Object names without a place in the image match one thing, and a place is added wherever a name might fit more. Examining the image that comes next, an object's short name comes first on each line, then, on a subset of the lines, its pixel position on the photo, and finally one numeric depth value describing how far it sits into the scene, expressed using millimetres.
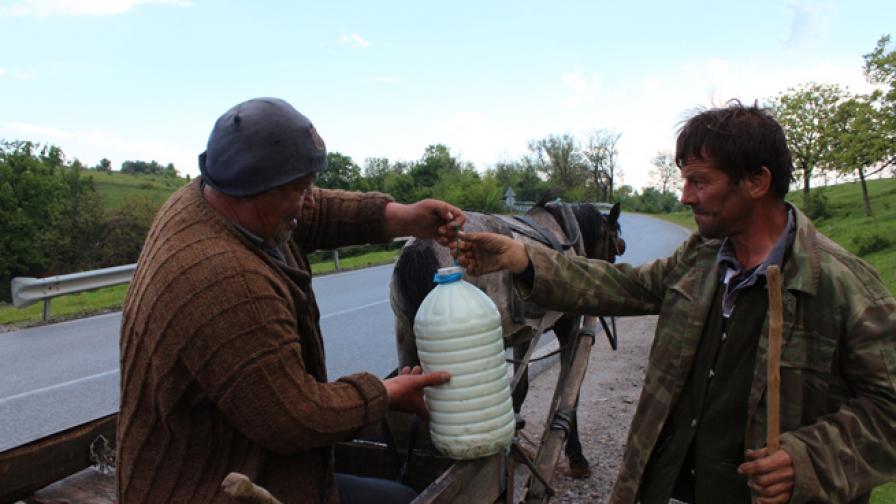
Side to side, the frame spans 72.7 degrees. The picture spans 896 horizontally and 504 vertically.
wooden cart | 1952
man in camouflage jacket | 1681
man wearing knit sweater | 1372
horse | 3471
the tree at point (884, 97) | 15031
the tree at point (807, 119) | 27716
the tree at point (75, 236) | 34500
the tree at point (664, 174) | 72250
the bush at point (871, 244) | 12250
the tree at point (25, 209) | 34500
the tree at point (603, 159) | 58566
